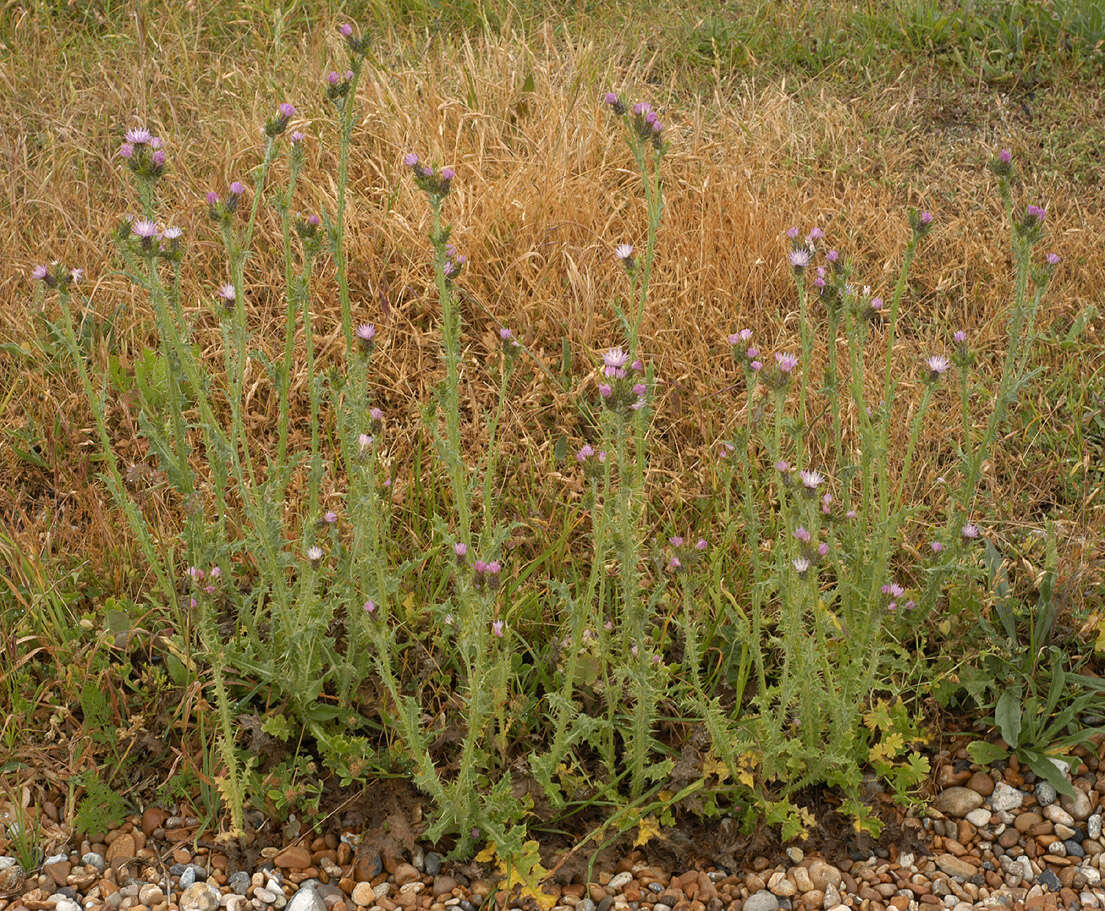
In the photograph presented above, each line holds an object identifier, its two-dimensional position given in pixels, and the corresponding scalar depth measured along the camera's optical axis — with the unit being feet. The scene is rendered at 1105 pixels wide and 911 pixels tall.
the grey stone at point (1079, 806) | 7.79
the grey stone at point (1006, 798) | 7.84
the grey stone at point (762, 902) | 7.15
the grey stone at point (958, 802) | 7.86
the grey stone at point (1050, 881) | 7.32
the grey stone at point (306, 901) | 7.07
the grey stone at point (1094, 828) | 7.64
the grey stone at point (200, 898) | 7.14
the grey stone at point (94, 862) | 7.43
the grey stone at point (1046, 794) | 7.89
